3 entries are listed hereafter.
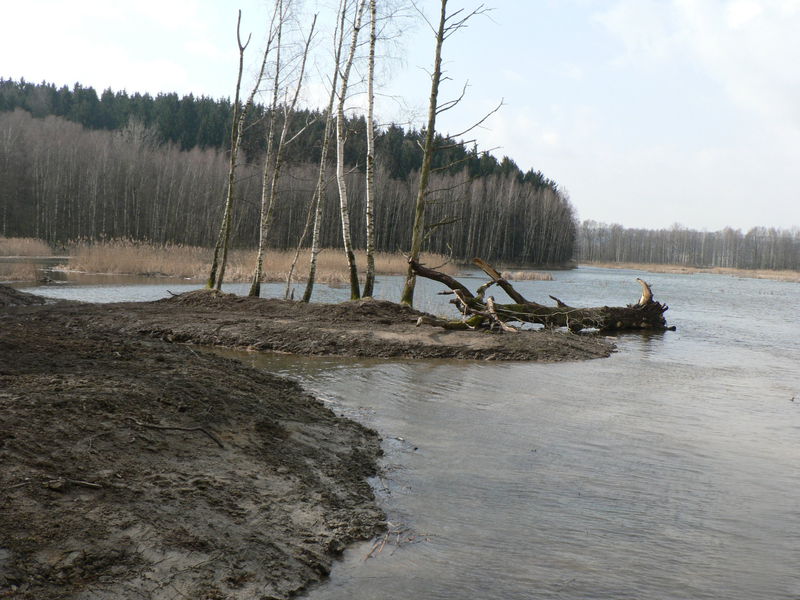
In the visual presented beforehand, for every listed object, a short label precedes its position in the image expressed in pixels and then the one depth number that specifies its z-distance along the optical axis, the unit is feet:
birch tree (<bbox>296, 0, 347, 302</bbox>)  55.88
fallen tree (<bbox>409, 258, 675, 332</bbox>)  47.65
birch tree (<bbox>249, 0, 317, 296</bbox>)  57.41
